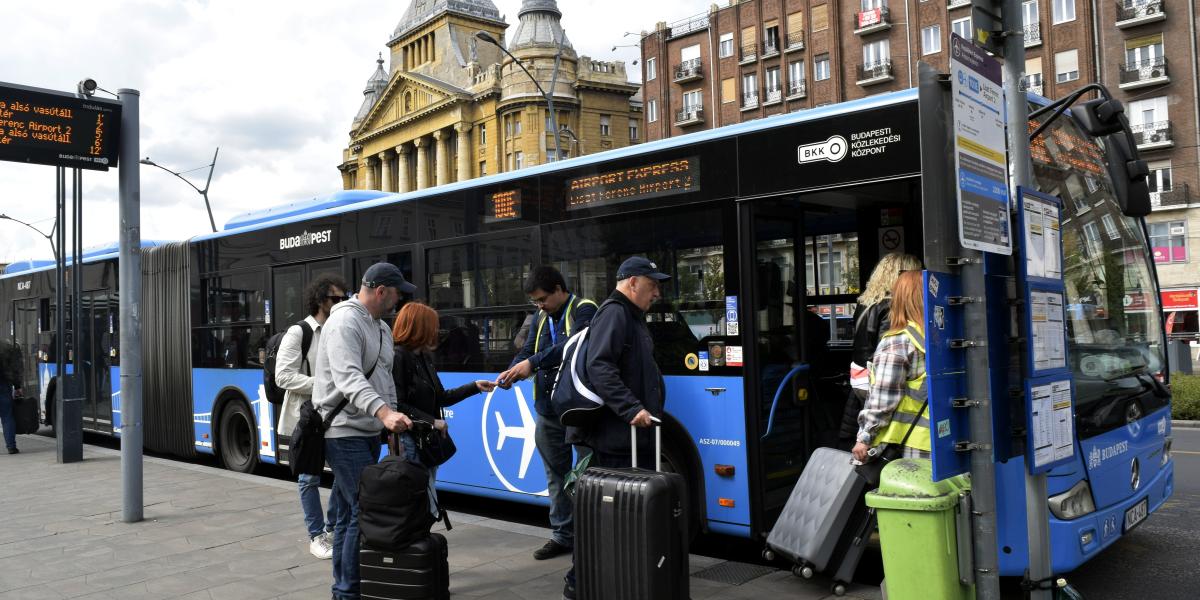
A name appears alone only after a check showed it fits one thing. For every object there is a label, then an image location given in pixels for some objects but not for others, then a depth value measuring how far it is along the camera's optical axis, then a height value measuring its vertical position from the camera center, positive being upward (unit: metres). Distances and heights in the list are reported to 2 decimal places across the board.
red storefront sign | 39.09 +0.21
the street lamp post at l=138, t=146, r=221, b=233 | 32.53 +5.04
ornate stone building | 72.31 +18.58
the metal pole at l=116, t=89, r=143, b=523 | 7.99 +0.29
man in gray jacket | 4.86 -0.26
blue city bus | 5.34 +0.27
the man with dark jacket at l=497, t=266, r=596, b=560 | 5.91 -0.30
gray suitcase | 5.23 -1.16
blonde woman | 5.50 +0.01
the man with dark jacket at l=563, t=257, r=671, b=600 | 4.73 -0.22
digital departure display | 8.05 +1.84
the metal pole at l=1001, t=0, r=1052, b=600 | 3.94 +0.66
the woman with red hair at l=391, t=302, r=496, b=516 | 5.54 -0.22
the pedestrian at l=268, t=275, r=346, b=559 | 6.45 -0.18
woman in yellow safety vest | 4.72 -0.35
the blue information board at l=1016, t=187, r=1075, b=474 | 3.77 -0.11
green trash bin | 3.81 -0.89
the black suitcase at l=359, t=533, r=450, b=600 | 4.67 -1.19
